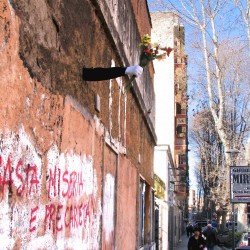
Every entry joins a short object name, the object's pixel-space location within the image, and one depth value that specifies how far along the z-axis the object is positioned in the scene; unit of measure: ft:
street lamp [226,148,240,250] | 83.30
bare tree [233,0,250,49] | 80.43
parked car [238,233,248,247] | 65.65
